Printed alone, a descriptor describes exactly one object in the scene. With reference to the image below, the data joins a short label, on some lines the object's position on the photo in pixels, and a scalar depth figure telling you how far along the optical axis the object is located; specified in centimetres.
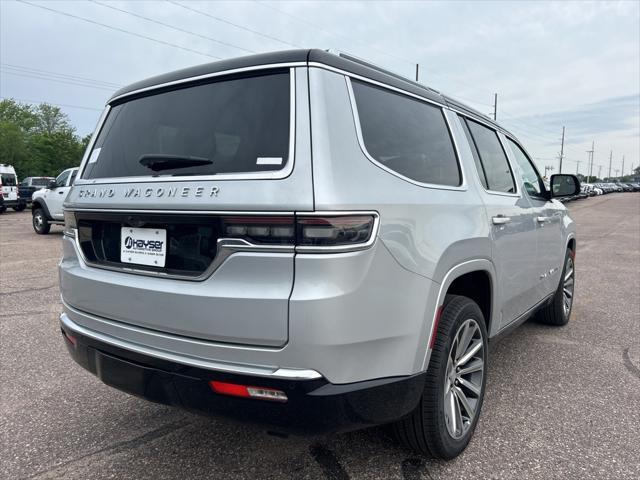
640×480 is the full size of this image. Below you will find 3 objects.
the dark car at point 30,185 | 2642
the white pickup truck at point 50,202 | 1258
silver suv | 177
